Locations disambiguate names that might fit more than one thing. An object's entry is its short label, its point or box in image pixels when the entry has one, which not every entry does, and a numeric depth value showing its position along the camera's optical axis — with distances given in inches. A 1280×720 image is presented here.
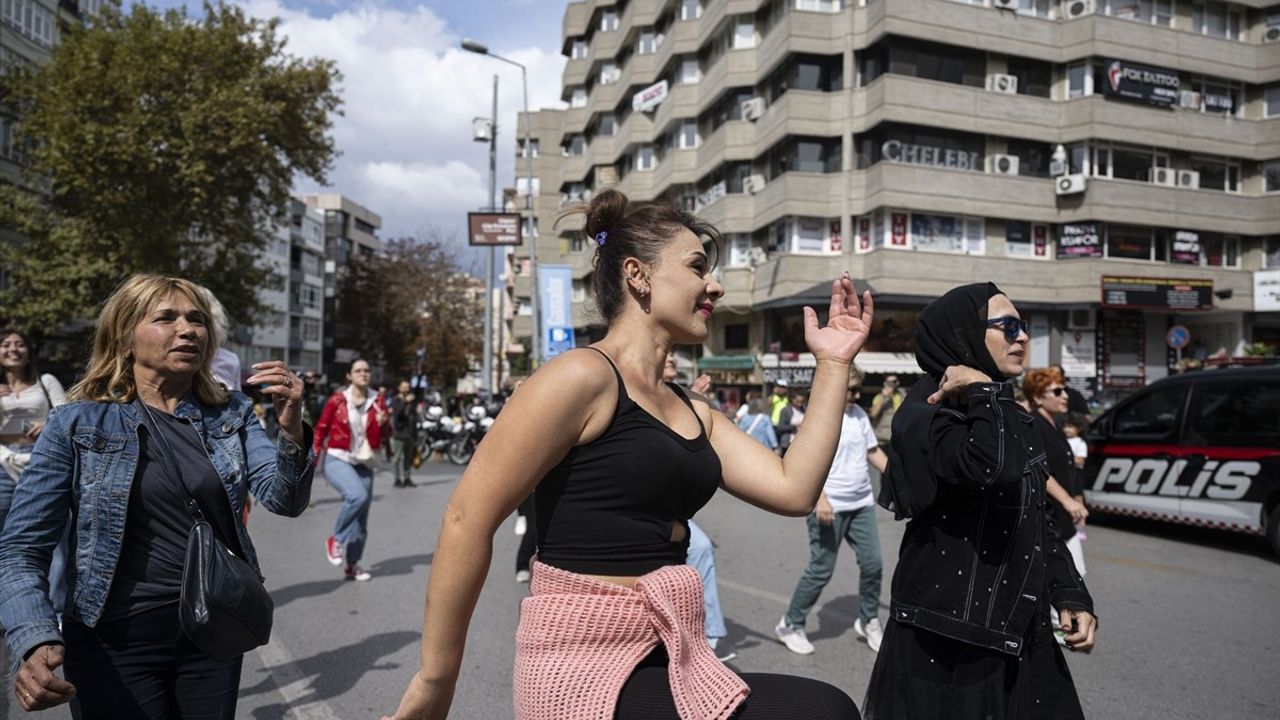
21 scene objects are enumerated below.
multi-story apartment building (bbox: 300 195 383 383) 3563.0
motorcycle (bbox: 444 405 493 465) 827.4
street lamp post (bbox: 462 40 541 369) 1245.1
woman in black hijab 103.9
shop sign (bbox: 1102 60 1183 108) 1229.1
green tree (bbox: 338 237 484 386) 1971.0
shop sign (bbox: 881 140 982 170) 1155.3
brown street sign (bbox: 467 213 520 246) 1007.6
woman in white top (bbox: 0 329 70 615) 213.5
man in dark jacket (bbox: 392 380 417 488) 629.3
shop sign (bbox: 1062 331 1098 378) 1256.2
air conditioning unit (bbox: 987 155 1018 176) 1208.8
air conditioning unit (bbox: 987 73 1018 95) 1201.4
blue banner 946.1
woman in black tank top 66.5
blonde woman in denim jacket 95.0
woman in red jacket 305.0
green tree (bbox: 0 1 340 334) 951.6
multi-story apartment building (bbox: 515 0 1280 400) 1172.5
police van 362.3
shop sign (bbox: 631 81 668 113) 1565.0
